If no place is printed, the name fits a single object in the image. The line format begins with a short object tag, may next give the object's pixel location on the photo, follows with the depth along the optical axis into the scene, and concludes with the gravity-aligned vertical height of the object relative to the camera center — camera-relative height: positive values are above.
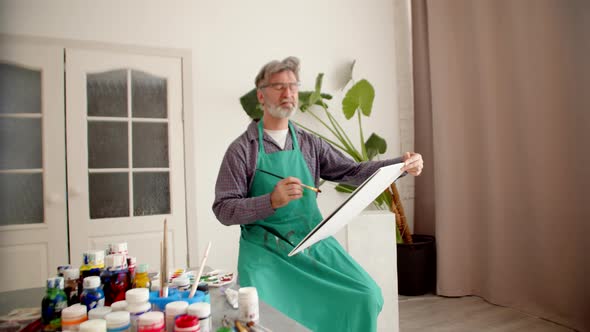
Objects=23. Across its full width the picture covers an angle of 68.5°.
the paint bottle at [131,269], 1.24 -0.29
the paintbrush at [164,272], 1.08 -0.26
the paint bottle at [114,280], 1.17 -0.28
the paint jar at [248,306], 1.01 -0.32
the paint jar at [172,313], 0.94 -0.30
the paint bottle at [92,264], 1.22 -0.26
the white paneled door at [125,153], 3.10 +0.17
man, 1.62 -0.17
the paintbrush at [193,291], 1.06 -0.29
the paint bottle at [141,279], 1.25 -0.30
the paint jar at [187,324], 0.87 -0.31
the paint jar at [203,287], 1.33 -0.35
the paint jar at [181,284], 1.23 -0.31
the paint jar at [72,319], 0.95 -0.31
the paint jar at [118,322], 0.91 -0.31
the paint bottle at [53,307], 1.03 -0.31
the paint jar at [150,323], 0.87 -0.30
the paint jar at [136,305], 0.96 -0.29
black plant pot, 3.61 -0.83
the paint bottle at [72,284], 1.17 -0.30
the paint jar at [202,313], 0.93 -0.30
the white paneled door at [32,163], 2.95 +0.10
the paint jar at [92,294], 1.07 -0.29
